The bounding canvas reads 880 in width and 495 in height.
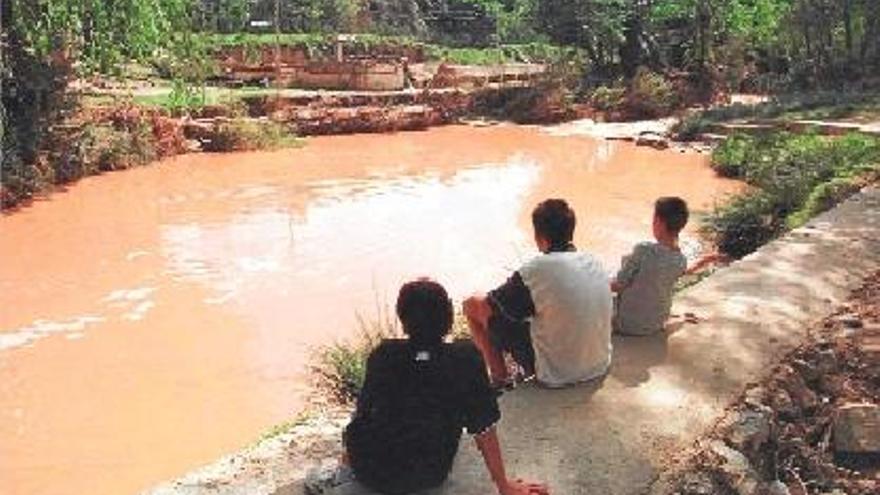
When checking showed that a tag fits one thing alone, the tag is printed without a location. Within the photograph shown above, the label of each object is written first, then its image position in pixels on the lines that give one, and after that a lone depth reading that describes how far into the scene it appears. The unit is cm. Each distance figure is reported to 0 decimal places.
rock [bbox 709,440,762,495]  458
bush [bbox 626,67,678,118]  2916
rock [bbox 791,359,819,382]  574
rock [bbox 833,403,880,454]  508
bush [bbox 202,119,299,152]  2278
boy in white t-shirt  483
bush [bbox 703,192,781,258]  1123
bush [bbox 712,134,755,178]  1928
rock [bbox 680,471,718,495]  440
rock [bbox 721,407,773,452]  486
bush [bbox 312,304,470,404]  622
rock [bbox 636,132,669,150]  2387
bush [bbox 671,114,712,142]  2412
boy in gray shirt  566
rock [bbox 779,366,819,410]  550
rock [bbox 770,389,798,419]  534
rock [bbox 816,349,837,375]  582
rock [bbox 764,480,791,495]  473
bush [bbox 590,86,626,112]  2912
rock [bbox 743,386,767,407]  523
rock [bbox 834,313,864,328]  645
